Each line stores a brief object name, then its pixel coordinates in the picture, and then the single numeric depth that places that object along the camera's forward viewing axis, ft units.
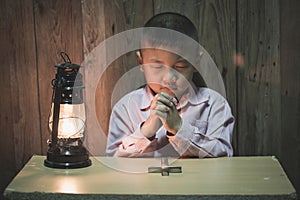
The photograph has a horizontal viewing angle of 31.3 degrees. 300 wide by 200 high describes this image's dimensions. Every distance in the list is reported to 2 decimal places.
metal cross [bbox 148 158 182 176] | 4.93
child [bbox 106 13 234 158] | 5.39
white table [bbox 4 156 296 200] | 4.36
